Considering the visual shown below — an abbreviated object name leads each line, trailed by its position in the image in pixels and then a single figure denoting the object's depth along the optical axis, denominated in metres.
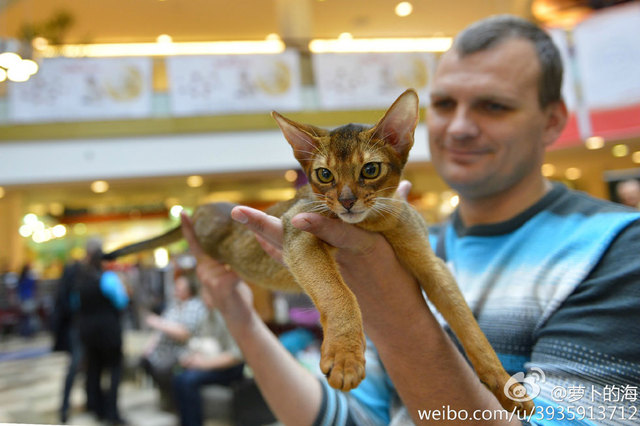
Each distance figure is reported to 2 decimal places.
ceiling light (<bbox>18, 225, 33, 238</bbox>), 3.27
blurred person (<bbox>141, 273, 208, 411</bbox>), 3.39
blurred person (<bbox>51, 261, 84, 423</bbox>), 4.09
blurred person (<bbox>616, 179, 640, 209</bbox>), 2.02
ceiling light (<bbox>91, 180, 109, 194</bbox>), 2.60
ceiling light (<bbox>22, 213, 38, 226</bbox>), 2.98
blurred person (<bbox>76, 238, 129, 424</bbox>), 3.87
